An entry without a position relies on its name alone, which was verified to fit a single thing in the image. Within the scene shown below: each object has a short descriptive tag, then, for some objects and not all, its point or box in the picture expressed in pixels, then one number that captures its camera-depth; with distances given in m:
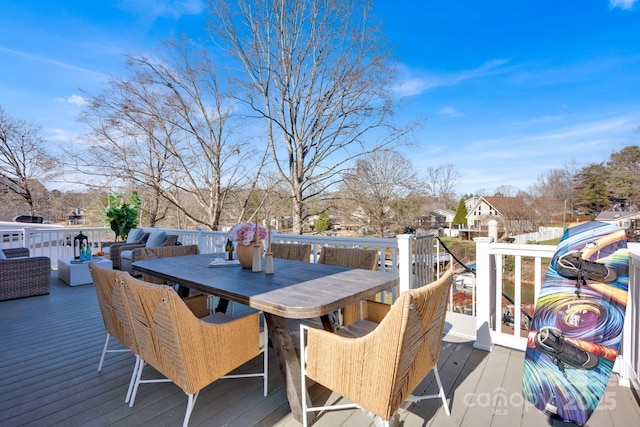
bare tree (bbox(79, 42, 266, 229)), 7.93
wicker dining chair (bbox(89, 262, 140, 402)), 1.77
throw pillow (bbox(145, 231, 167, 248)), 5.56
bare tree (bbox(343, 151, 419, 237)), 9.17
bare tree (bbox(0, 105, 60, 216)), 10.27
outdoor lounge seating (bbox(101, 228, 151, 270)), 6.09
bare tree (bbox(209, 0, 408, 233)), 7.33
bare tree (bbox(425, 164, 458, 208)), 17.75
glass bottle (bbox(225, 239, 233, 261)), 2.92
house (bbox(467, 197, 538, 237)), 19.70
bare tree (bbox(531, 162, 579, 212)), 19.50
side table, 5.03
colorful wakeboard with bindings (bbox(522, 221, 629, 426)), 1.67
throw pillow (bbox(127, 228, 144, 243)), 6.62
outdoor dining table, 1.56
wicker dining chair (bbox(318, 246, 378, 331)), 2.37
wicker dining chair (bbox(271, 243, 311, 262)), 3.33
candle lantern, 5.32
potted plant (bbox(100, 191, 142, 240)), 6.76
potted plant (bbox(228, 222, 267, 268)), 2.52
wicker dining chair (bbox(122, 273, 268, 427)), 1.42
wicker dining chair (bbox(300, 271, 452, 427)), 1.20
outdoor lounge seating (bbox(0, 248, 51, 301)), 4.07
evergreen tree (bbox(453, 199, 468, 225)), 25.05
